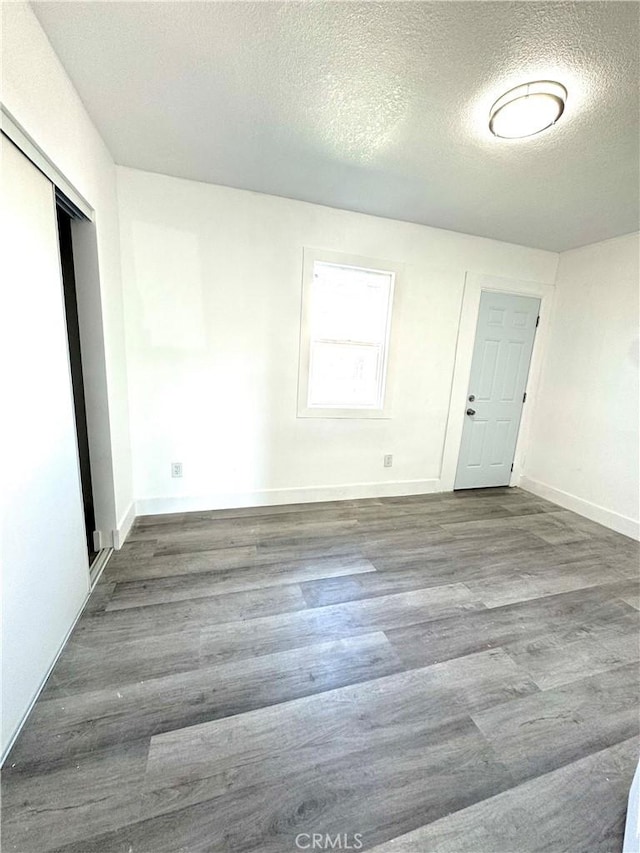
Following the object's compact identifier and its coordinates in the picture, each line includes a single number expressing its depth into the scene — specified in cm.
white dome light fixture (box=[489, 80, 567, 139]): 144
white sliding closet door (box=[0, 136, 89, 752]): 115
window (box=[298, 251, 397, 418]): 288
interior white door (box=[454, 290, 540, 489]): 342
